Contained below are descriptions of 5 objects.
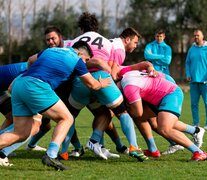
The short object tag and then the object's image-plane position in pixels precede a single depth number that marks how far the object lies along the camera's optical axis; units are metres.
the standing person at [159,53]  13.55
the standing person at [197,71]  13.30
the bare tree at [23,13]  59.53
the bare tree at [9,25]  48.38
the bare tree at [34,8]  51.88
